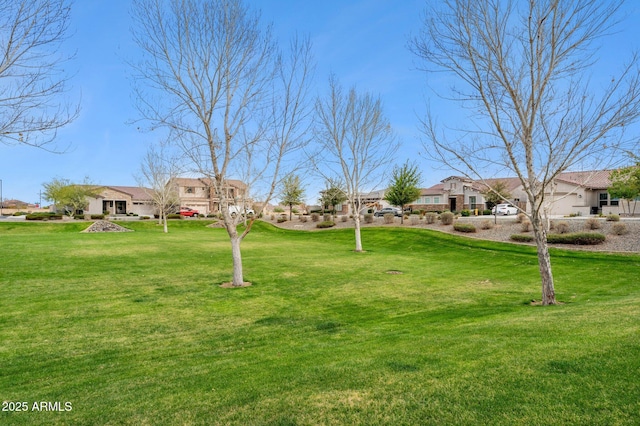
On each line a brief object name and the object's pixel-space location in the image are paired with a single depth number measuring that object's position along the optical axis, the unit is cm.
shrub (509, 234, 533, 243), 2108
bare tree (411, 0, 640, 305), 864
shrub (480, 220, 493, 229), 2568
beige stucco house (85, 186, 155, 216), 5994
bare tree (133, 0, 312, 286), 1100
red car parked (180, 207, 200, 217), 5832
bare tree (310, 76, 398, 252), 2203
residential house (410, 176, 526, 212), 5003
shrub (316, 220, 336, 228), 3650
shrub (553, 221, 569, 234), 2256
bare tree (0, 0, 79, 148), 637
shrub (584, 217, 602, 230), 2186
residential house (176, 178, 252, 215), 6662
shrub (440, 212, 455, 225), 2877
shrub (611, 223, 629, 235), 1996
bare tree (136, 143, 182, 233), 3697
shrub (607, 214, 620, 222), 2327
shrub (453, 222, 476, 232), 2534
